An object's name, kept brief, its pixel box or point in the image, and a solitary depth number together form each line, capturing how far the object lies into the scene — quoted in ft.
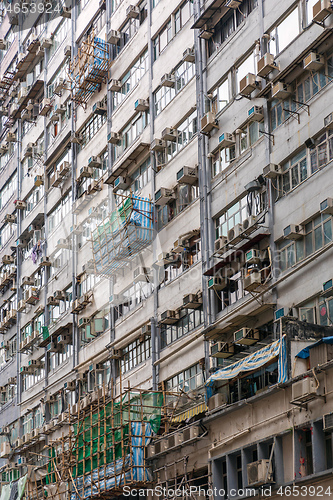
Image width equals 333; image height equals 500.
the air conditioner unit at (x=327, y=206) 77.04
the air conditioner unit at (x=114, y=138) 123.85
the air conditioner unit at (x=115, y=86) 126.82
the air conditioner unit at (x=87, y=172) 132.16
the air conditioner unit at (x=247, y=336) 84.69
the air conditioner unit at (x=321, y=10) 81.30
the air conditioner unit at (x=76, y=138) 138.41
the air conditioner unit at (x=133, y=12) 123.75
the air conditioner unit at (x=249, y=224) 85.76
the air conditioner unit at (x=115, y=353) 113.80
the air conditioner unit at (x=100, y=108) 131.03
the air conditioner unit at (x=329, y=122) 79.25
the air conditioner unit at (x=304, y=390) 68.74
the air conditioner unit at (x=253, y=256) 85.61
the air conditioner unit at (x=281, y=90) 86.79
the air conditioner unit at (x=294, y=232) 81.41
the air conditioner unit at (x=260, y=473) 72.69
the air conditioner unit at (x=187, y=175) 101.45
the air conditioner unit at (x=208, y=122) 98.22
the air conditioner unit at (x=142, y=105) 117.29
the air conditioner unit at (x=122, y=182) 120.37
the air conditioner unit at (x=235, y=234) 87.61
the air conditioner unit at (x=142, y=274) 109.70
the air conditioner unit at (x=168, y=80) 111.45
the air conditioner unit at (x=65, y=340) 133.80
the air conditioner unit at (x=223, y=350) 87.86
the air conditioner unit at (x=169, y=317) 101.04
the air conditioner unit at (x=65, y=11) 150.00
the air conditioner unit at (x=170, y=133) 108.78
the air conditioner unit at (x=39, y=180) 152.66
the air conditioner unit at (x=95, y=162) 130.21
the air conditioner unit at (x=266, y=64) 88.79
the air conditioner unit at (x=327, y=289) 76.00
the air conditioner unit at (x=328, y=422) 67.26
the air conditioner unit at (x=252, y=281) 83.46
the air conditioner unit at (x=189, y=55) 106.52
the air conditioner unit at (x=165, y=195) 106.32
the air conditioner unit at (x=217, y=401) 84.48
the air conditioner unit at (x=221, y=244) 90.22
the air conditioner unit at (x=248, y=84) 91.09
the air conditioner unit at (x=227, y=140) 95.04
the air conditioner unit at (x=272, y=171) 85.51
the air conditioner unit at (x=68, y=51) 147.33
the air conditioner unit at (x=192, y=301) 96.12
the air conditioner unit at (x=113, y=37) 128.06
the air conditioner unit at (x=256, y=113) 90.48
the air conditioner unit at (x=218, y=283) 91.35
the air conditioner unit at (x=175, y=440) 87.86
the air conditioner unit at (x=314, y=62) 82.79
